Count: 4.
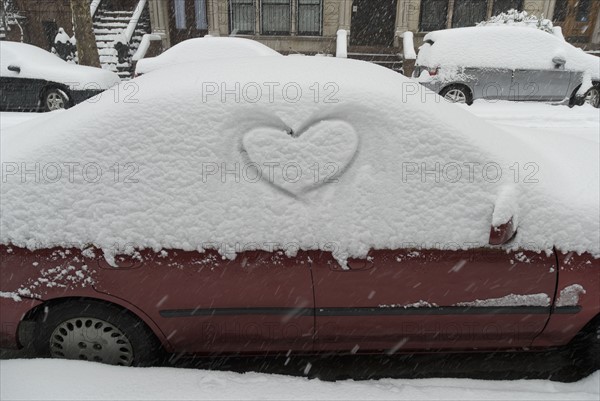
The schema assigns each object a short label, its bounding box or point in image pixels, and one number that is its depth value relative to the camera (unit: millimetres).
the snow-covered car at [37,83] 8906
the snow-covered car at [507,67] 9055
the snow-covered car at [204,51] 8961
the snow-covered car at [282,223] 2193
